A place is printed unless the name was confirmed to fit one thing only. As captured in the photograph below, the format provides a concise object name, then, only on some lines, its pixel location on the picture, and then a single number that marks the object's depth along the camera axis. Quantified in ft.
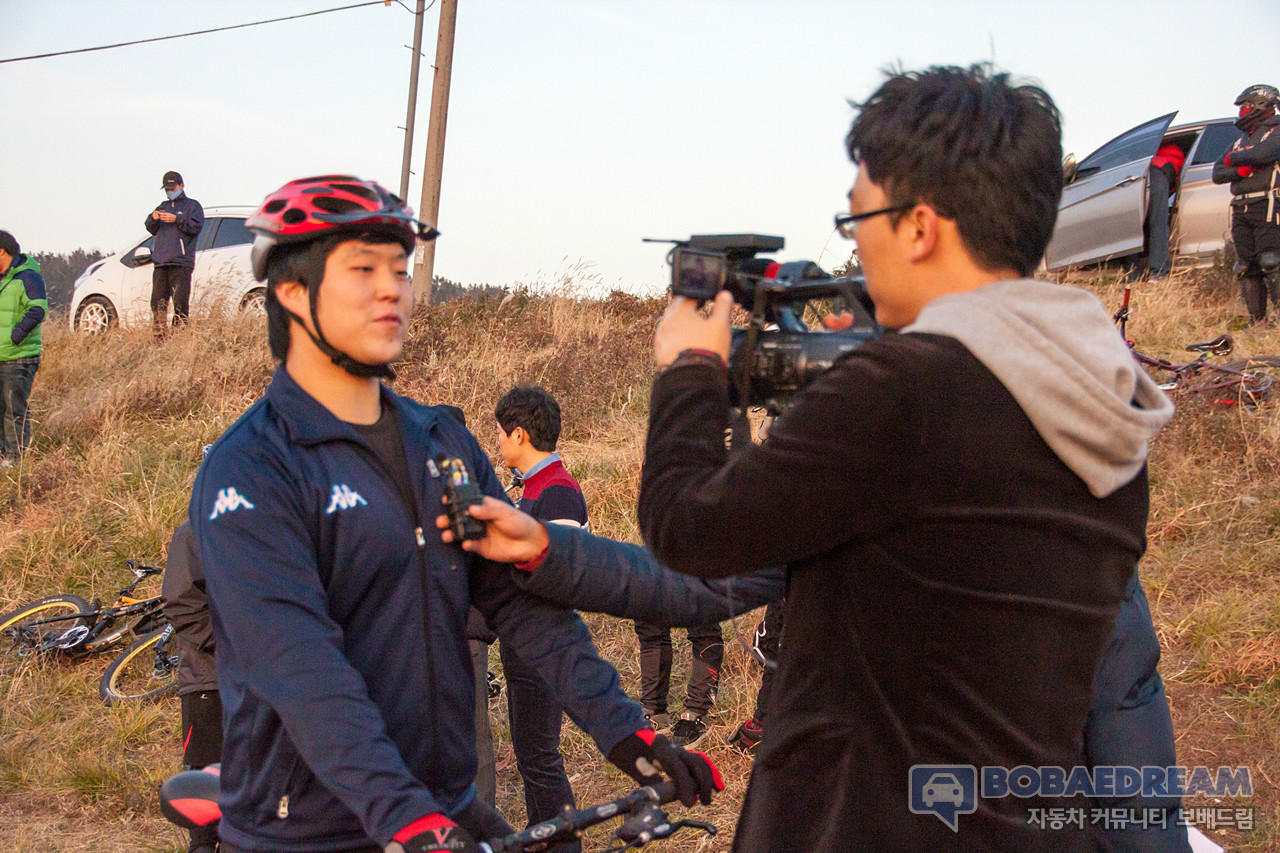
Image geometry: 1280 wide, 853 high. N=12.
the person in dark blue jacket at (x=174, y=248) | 37.40
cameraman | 4.91
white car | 42.45
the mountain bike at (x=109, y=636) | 21.50
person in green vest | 30.89
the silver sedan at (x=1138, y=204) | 34.50
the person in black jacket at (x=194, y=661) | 12.66
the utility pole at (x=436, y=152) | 44.19
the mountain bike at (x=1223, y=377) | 23.99
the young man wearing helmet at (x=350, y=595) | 6.21
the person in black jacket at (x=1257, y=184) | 29.58
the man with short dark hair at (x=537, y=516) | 14.47
